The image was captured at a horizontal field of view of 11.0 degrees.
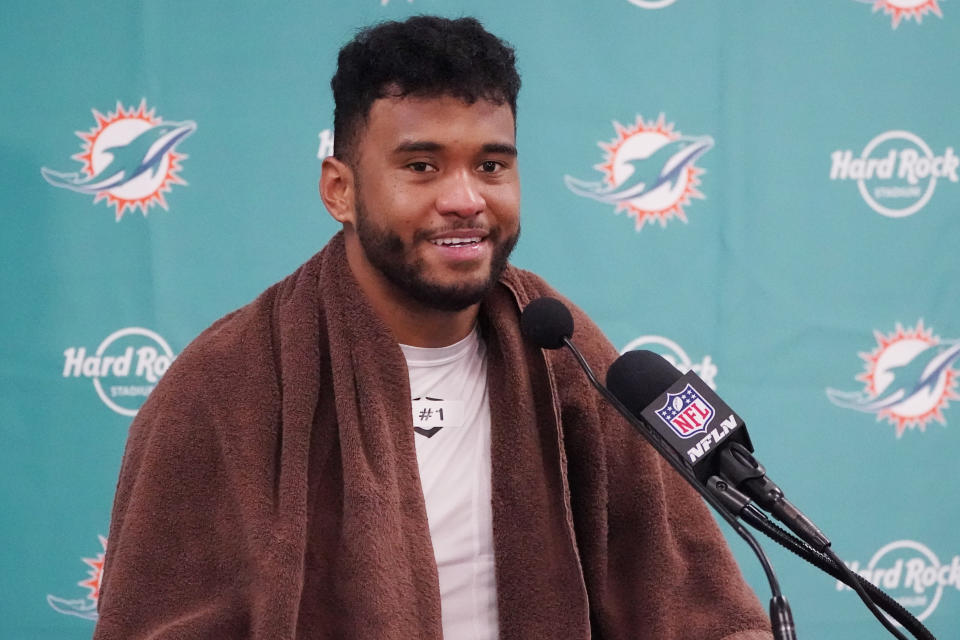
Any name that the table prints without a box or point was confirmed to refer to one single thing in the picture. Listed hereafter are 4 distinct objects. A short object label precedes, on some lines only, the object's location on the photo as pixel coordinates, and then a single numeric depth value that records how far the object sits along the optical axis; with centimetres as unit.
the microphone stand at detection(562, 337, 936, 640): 384
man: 408
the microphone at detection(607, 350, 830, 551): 386
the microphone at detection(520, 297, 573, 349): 407
